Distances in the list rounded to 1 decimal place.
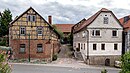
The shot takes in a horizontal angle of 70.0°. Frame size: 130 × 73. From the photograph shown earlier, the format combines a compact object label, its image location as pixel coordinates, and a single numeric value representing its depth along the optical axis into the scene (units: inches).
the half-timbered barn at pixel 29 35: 635.5
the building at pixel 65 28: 1363.4
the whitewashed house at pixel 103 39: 641.5
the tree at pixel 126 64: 163.2
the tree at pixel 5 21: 936.6
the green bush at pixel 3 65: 134.6
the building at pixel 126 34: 641.0
